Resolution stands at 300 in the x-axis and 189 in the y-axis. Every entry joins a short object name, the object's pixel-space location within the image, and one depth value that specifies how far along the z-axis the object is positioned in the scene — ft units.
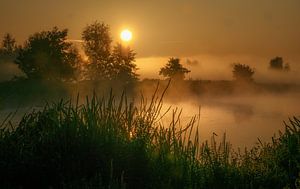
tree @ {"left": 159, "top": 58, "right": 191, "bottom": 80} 461.37
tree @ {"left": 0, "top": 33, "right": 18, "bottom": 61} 504.63
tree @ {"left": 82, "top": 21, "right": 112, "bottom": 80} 413.39
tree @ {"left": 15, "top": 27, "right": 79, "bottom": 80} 322.55
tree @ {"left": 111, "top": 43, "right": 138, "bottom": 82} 399.85
